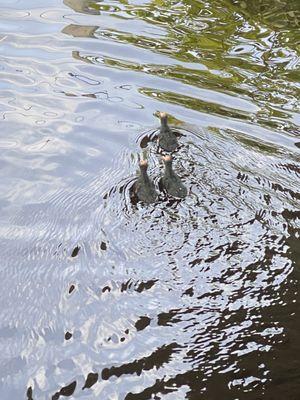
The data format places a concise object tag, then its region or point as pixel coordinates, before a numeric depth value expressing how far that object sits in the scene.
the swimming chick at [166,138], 4.64
